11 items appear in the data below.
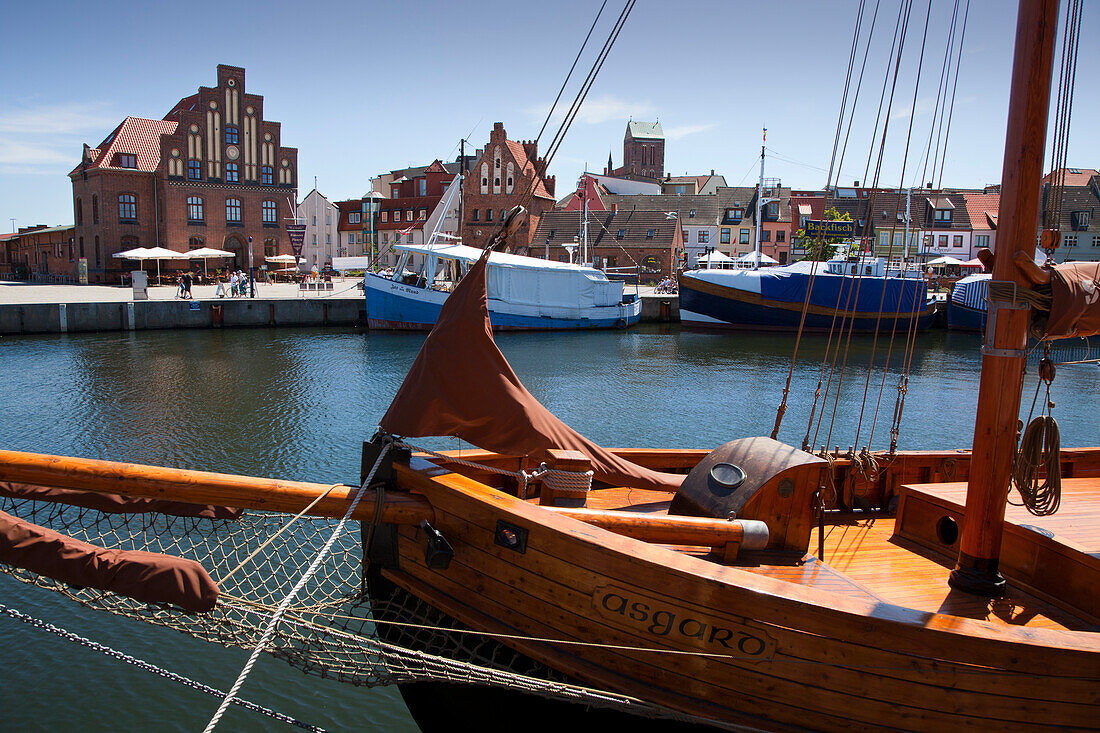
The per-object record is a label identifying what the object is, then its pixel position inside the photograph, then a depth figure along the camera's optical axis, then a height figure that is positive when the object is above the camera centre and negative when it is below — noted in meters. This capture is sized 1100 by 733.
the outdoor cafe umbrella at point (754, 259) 45.97 +1.47
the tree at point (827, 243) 54.56 +3.16
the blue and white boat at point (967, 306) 38.19 -0.93
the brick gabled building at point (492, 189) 58.22 +6.82
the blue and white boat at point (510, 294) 34.12 -1.02
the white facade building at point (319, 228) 72.75 +3.96
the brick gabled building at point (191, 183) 48.19 +5.60
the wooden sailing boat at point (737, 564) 3.47 -1.62
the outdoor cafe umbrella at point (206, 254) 44.41 +0.64
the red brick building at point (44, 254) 53.28 +0.36
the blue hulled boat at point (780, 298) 36.69 -0.83
